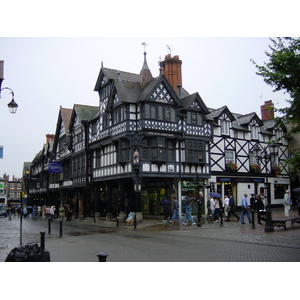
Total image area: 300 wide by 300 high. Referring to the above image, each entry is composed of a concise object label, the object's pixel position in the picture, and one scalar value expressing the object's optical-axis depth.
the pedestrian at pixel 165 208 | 26.05
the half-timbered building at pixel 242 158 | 34.19
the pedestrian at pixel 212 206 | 27.42
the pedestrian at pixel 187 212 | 22.77
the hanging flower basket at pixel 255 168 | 36.53
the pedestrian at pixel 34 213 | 43.72
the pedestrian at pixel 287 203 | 24.53
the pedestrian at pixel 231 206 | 24.80
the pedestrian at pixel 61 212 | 35.72
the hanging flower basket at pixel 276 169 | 38.06
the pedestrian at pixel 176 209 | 24.28
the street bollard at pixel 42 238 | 12.61
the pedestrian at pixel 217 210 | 24.47
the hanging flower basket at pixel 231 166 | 34.28
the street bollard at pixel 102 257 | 6.73
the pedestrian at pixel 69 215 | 35.50
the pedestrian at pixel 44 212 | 44.01
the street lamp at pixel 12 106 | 15.31
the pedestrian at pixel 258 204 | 21.13
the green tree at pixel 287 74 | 10.99
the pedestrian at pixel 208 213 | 28.91
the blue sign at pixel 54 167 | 35.19
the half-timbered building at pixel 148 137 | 27.69
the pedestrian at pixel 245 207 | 21.83
